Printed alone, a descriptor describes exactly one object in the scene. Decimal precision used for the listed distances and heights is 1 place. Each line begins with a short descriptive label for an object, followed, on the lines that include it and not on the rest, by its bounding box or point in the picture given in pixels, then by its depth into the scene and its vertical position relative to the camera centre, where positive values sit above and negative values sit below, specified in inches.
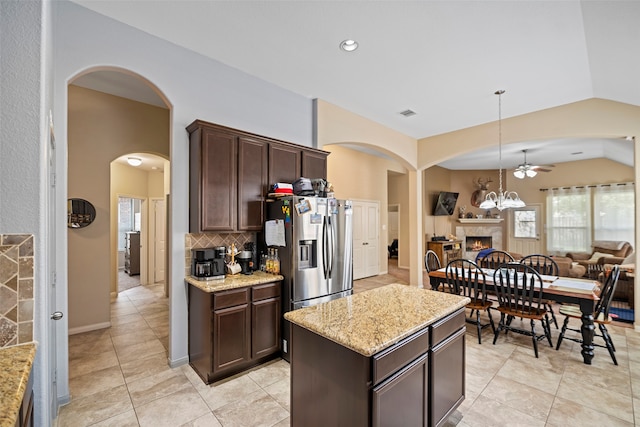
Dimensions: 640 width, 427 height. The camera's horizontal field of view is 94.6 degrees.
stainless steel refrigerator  120.3 -14.1
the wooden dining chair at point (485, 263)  187.3 -33.5
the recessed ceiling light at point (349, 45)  115.6 +67.1
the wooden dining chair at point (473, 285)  143.3 -36.7
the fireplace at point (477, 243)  380.2 -39.2
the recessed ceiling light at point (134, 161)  230.7 +42.2
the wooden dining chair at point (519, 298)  128.4 -40.7
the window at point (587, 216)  293.6 -4.0
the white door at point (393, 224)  425.2 -16.0
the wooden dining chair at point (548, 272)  151.8 -36.3
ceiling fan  257.0 +37.6
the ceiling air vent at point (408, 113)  189.3 +65.2
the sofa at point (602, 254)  253.9 -41.8
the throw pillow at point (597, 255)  288.5 -42.7
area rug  171.6 -62.3
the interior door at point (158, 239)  277.6 -23.7
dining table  120.3 -35.7
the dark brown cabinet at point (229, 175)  115.1 +16.3
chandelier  182.7 +6.2
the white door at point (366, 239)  287.0 -25.6
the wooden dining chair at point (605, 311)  121.3 -44.0
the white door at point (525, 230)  353.4 -21.8
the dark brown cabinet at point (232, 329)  104.5 -43.4
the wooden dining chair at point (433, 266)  167.0 -33.1
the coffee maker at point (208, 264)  115.2 -19.8
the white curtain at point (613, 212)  290.2 +0.2
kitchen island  56.4 -32.2
